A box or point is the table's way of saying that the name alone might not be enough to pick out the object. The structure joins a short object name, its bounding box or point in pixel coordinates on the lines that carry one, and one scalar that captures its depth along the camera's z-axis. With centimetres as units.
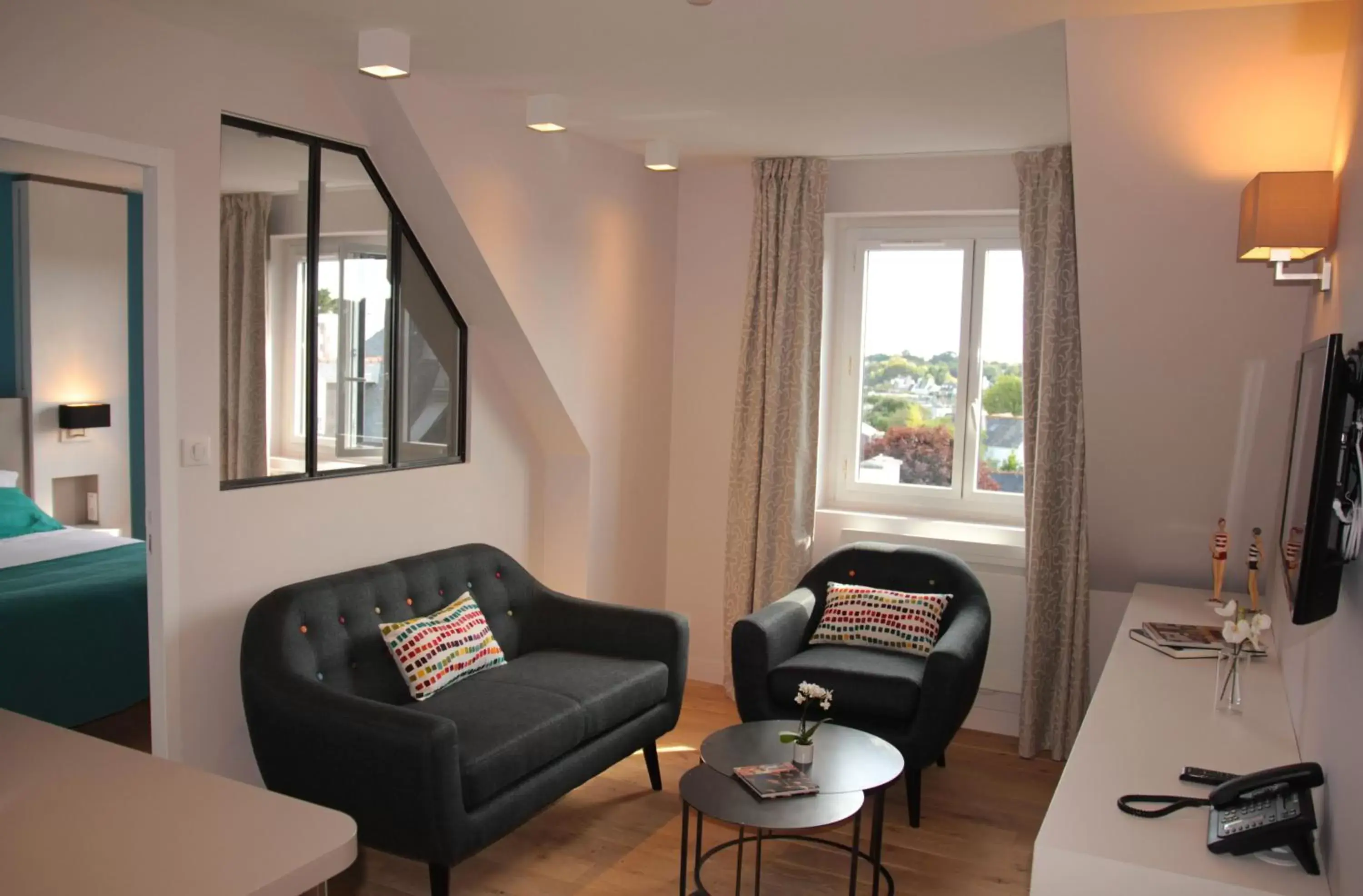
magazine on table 292
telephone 179
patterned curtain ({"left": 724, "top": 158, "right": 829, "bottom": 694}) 501
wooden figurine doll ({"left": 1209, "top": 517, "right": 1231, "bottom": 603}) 370
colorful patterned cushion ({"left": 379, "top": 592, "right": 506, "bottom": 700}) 358
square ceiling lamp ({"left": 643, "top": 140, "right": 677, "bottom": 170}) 455
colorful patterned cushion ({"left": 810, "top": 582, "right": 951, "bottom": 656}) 425
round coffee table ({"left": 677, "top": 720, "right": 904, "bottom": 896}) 282
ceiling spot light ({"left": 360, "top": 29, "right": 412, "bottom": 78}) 312
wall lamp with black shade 575
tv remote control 217
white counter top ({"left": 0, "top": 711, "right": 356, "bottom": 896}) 139
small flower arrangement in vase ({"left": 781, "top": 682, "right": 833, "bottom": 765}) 310
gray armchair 375
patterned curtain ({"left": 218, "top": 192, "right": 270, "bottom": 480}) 338
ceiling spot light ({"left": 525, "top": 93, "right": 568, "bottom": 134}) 388
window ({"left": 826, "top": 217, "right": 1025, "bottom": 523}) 504
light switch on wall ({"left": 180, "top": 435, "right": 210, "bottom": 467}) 320
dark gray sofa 296
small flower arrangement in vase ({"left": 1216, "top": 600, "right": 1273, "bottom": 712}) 266
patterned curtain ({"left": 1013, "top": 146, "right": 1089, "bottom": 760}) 450
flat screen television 179
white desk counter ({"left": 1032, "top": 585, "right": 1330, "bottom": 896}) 180
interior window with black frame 345
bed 394
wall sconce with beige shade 255
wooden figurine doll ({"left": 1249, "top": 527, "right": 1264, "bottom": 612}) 352
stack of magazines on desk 314
